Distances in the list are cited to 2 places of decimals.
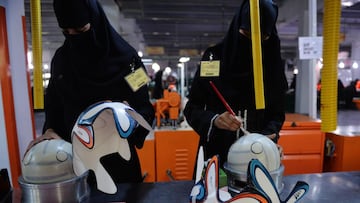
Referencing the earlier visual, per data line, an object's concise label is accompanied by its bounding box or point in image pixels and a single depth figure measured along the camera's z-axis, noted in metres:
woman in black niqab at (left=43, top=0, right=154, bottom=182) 0.91
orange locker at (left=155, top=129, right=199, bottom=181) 2.13
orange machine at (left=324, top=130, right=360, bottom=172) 1.91
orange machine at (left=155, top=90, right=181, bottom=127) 2.21
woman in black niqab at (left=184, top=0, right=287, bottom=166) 0.97
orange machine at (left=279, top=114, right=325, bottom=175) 2.13
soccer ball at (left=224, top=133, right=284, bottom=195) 0.72
